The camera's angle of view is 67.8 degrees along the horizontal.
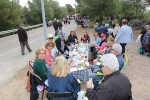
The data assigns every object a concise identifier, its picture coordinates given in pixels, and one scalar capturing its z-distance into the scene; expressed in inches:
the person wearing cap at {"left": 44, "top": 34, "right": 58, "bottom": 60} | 164.1
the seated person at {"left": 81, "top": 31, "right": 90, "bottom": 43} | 221.0
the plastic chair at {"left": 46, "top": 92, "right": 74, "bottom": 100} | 82.2
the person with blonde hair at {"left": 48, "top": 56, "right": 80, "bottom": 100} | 82.3
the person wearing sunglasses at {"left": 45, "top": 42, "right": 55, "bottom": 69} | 138.4
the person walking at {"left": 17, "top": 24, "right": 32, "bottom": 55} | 245.3
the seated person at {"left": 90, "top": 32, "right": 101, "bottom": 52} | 198.9
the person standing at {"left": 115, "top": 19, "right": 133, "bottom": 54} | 185.7
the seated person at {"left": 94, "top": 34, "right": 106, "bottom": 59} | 176.1
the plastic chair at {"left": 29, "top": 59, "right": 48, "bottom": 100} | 109.2
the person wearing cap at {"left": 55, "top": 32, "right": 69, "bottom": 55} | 174.9
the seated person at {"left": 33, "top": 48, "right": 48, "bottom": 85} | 106.3
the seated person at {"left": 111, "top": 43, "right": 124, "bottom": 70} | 112.4
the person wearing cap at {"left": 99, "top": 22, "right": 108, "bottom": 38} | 279.7
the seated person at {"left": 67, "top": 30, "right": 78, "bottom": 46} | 223.1
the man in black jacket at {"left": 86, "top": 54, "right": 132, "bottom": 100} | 57.8
